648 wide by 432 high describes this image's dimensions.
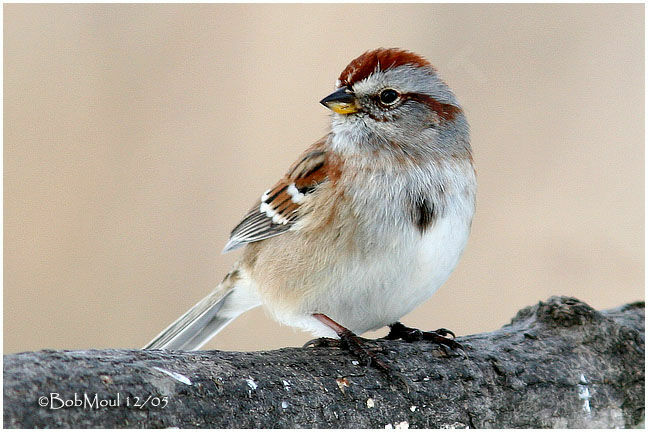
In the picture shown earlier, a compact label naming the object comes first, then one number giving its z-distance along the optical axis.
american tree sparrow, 2.18
